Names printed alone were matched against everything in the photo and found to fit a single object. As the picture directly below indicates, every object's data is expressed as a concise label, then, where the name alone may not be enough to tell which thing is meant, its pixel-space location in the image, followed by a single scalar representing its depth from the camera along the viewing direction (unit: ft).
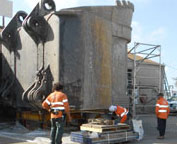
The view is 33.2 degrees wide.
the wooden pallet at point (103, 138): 24.23
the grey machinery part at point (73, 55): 30.14
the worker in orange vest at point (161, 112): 29.89
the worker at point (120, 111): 28.66
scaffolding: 42.60
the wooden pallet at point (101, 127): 24.84
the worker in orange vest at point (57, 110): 22.21
